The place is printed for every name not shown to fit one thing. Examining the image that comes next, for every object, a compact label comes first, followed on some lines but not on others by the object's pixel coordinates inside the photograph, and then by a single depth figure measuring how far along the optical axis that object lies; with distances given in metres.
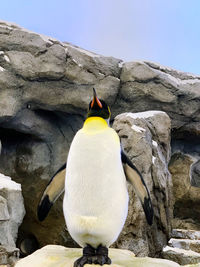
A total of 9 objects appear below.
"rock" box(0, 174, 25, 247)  4.86
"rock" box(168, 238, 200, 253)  5.34
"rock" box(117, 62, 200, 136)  7.49
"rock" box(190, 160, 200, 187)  9.12
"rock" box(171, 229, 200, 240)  6.07
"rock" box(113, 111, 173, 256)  4.57
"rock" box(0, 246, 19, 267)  4.29
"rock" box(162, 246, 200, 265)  4.80
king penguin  2.00
